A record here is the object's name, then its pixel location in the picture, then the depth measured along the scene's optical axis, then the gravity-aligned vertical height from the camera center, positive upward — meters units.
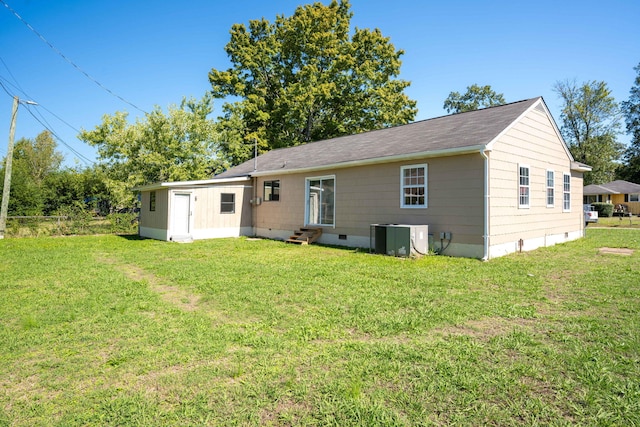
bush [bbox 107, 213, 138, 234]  18.61 -0.51
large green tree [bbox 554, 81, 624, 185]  36.53 +10.67
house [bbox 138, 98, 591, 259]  9.12 +0.91
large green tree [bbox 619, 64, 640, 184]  35.19 +9.73
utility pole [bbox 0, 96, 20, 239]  15.03 +1.88
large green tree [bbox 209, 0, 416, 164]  28.23 +11.67
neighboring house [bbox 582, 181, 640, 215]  33.38 +2.65
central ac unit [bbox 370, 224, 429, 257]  9.27 -0.63
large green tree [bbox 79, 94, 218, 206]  23.14 +4.57
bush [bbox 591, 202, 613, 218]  31.77 +1.00
